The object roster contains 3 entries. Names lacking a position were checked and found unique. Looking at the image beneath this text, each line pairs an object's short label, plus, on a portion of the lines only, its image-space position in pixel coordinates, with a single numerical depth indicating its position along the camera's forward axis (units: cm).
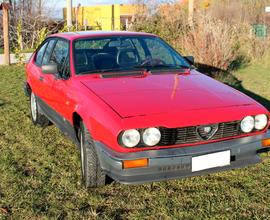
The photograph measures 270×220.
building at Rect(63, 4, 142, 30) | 2146
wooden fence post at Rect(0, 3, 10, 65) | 1011
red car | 249
